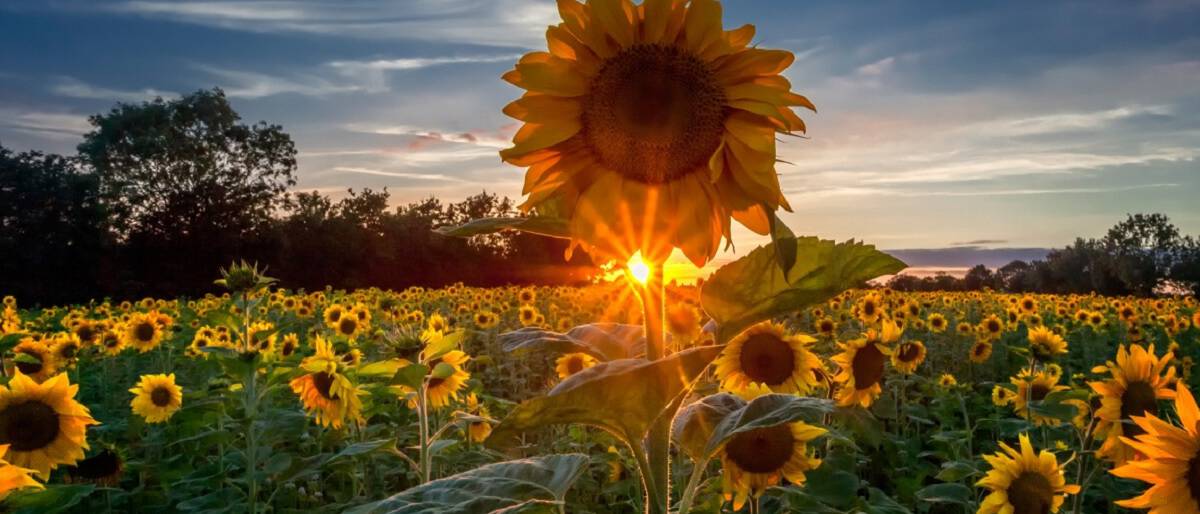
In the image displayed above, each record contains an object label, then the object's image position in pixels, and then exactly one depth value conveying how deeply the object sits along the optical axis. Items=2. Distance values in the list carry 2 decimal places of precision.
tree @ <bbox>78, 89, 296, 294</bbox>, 36.34
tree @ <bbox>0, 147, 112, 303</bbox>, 31.42
